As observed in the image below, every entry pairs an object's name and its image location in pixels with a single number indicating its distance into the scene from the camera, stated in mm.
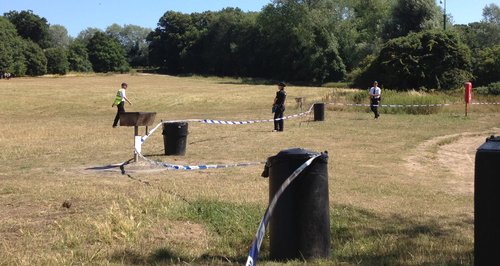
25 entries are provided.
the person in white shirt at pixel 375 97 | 27219
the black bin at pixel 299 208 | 5000
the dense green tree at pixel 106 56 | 140750
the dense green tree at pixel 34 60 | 115125
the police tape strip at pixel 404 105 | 31656
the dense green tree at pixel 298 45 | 95625
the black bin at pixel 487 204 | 4051
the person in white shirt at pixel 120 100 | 23389
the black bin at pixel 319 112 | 25828
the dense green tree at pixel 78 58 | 130250
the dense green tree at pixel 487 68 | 59547
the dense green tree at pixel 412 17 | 69375
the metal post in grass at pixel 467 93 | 30016
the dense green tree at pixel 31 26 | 139125
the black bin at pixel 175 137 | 13672
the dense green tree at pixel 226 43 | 117812
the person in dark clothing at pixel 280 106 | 20531
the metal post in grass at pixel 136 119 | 12203
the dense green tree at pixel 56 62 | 121000
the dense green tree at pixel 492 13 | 90562
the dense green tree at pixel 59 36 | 149412
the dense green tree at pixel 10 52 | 103806
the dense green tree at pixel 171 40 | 135875
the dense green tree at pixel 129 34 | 183825
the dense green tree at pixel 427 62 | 53000
